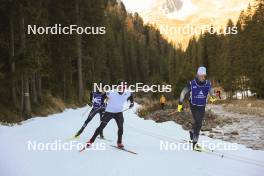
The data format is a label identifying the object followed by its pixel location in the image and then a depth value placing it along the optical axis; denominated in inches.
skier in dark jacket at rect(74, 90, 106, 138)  563.1
